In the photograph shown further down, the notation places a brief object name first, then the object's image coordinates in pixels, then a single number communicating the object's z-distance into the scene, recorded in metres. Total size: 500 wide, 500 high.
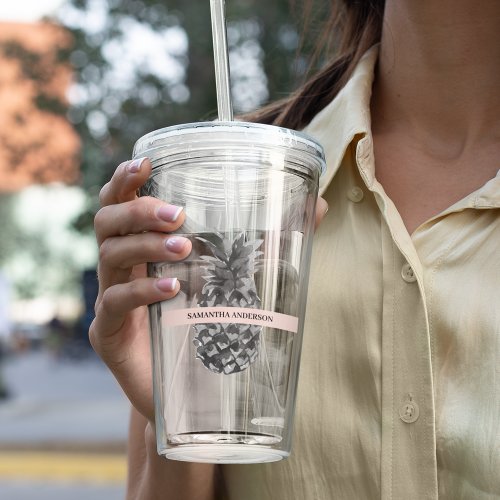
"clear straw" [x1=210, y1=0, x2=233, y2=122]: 0.99
